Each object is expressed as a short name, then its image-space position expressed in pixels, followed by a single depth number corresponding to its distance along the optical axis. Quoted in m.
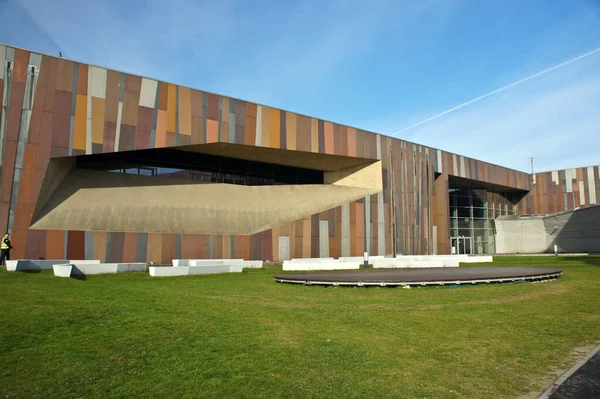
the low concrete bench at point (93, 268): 14.44
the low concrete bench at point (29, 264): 15.79
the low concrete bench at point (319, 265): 20.76
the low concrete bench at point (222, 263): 20.53
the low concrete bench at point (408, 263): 21.36
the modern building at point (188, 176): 21.11
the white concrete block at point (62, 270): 14.38
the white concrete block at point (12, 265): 15.75
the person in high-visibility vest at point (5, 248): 17.86
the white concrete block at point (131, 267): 17.72
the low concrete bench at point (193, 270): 17.02
